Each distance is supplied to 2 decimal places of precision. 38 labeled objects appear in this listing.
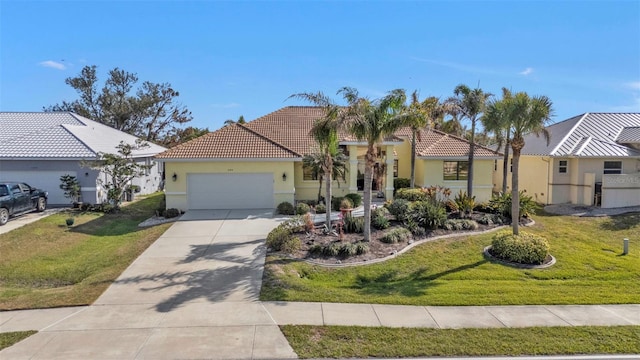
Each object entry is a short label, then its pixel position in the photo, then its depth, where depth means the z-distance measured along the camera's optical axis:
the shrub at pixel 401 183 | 25.90
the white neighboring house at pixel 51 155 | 21.09
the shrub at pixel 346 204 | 19.75
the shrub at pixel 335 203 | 20.38
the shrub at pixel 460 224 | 15.19
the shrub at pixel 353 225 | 14.32
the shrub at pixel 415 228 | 14.48
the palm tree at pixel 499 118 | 13.17
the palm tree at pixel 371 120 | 12.54
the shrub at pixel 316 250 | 12.33
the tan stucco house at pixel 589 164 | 21.89
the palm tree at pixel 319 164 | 19.83
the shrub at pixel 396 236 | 13.41
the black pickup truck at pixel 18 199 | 16.88
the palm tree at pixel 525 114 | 12.88
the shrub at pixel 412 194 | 20.78
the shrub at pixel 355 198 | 20.76
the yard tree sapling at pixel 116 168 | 20.28
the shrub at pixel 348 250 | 12.15
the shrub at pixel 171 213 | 18.89
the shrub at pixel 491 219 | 16.07
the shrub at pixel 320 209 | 19.42
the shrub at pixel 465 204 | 16.67
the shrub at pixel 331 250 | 12.18
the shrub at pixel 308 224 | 14.29
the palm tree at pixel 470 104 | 20.55
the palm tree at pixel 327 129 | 13.31
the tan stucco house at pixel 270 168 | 20.02
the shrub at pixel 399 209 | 15.66
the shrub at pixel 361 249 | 12.36
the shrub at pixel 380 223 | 14.65
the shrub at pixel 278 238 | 12.74
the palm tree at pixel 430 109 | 22.14
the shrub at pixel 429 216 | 15.06
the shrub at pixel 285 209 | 19.28
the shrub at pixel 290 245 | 12.44
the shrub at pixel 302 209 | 19.17
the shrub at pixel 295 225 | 14.42
